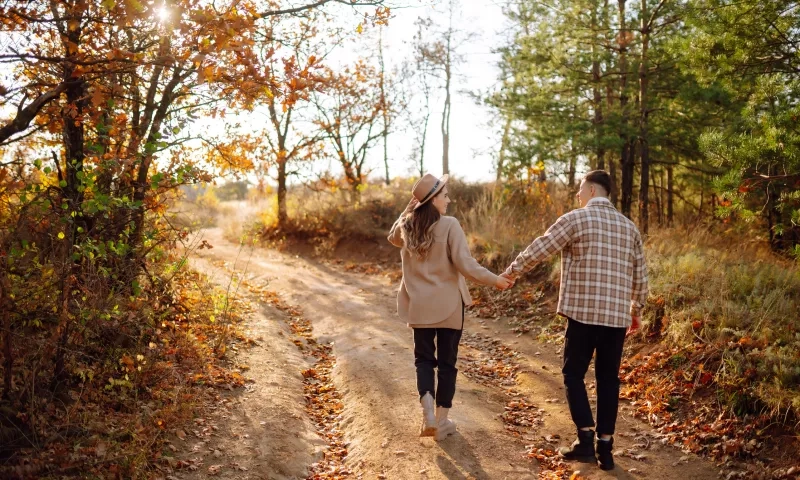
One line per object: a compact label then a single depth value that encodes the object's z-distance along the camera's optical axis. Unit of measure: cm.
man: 499
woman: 536
